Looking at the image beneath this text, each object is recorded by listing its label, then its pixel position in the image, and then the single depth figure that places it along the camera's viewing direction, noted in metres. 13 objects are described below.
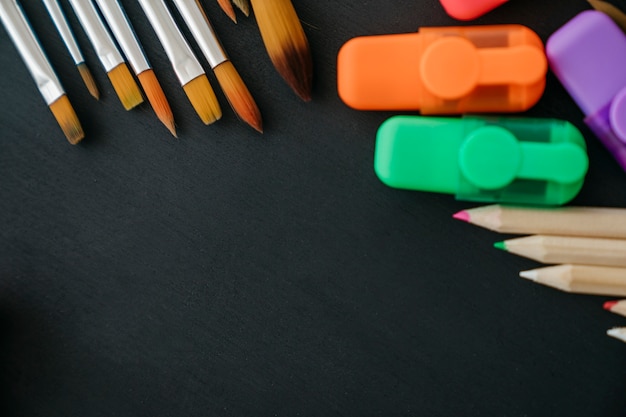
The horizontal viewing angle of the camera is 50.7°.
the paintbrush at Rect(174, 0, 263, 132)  0.49
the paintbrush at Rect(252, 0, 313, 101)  0.48
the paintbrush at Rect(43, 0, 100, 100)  0.50
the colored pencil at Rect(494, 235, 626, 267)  0.45
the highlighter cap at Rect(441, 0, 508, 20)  0.46
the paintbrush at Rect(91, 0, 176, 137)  0.49
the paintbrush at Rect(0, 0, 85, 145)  0.50
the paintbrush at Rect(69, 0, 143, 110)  0.50
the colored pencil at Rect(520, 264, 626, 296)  0.45
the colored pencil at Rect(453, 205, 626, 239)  0.46
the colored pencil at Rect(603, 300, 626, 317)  0.45
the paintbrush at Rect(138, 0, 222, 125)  0.49
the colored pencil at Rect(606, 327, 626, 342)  0.46
